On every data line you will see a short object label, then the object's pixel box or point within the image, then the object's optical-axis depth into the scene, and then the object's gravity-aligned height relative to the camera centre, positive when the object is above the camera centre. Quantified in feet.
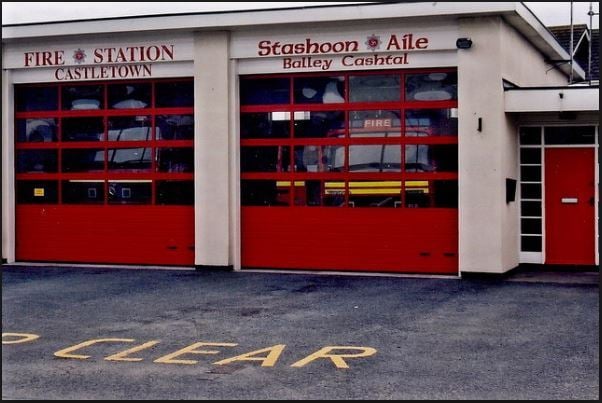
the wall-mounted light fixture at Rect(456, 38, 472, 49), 45.06 +7.29
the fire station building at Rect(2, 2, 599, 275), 45.85 +2.55
